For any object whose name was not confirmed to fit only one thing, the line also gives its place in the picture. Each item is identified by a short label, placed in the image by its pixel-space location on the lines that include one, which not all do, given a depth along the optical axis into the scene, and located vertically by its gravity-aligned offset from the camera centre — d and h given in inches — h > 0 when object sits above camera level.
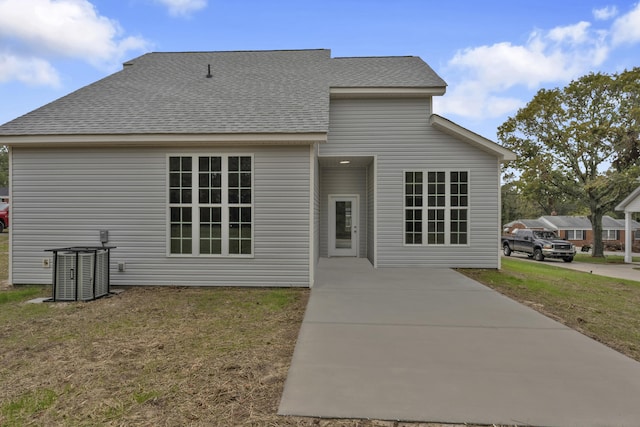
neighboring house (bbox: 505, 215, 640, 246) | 1446.9 -55.4
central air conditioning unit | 234.2 -40.0
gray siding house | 269.7 +28.6
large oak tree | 772.0 +182.8
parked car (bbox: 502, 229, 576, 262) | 766.4 -67.1
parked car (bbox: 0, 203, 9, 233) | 754.8 +3.9
